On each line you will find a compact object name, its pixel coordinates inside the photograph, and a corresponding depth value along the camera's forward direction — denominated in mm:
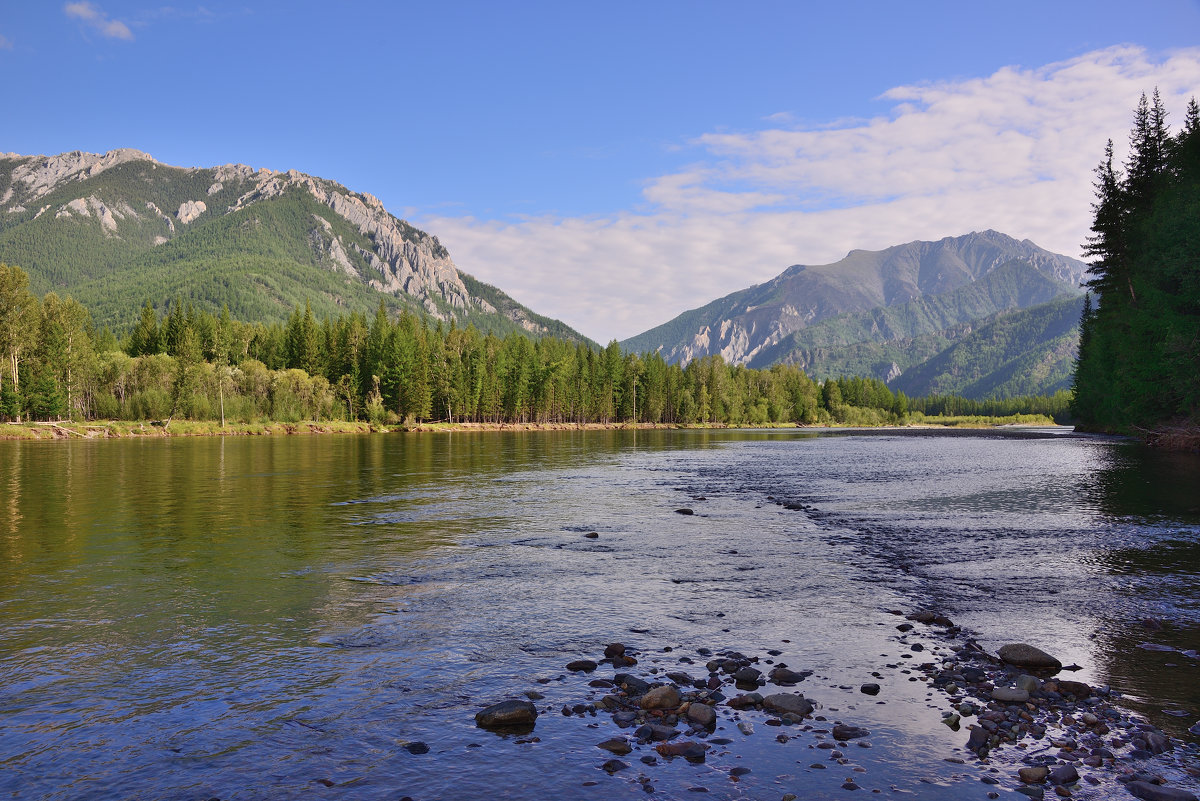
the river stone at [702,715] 10242
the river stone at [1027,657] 12508
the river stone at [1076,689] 11281
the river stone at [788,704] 10656
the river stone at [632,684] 11383
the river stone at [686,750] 9203
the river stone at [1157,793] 7973
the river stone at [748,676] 11828
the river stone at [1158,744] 9227
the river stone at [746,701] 10891
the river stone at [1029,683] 11419
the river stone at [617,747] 9406
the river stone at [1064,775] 8484
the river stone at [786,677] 12000
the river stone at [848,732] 9828
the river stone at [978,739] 9531
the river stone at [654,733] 9820
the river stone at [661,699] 10758
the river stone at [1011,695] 10938
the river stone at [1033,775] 8531
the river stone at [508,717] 10180
